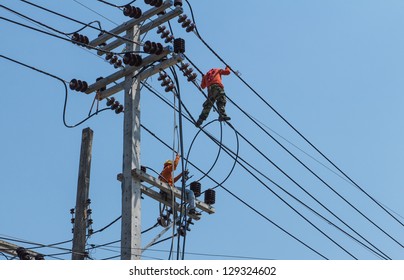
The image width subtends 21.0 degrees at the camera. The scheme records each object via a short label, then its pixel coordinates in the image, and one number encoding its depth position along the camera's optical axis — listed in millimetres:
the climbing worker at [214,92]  18000
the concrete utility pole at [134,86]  14953
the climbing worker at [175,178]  16250
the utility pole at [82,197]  17438
